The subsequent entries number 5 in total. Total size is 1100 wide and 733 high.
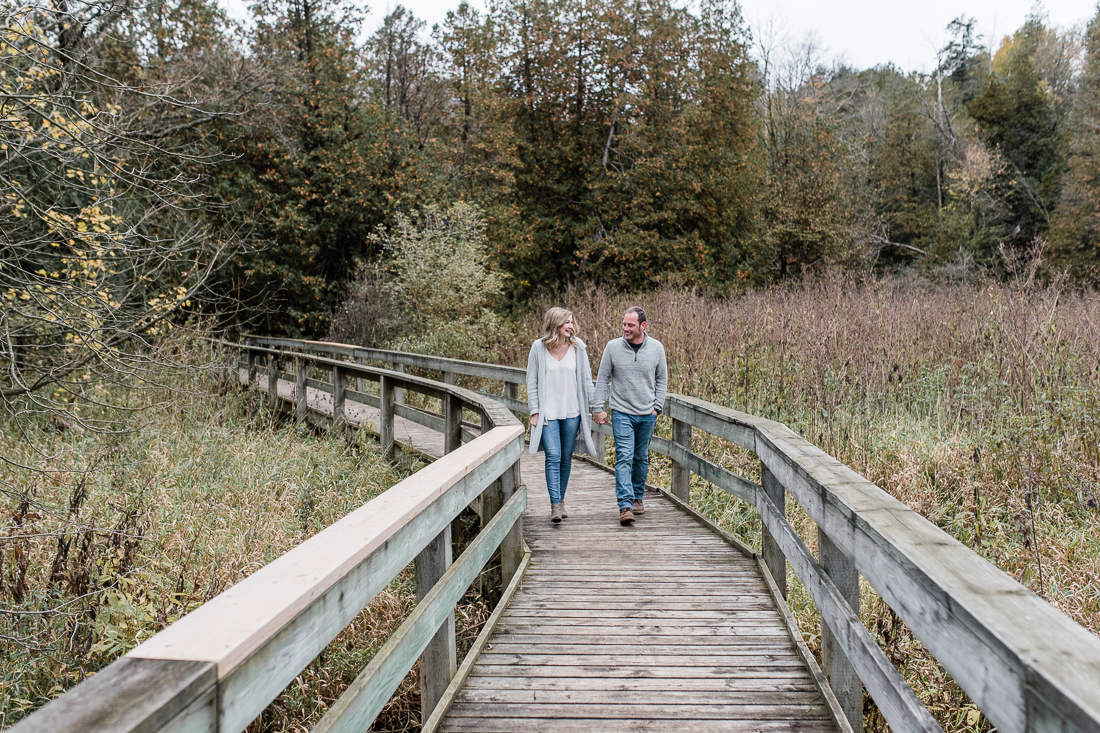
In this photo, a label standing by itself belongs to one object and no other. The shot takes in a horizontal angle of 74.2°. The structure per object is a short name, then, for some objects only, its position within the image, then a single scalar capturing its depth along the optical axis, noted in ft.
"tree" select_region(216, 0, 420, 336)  67.92
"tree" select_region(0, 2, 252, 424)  16.79
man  19.01
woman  18.92
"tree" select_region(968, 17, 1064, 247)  102.32
